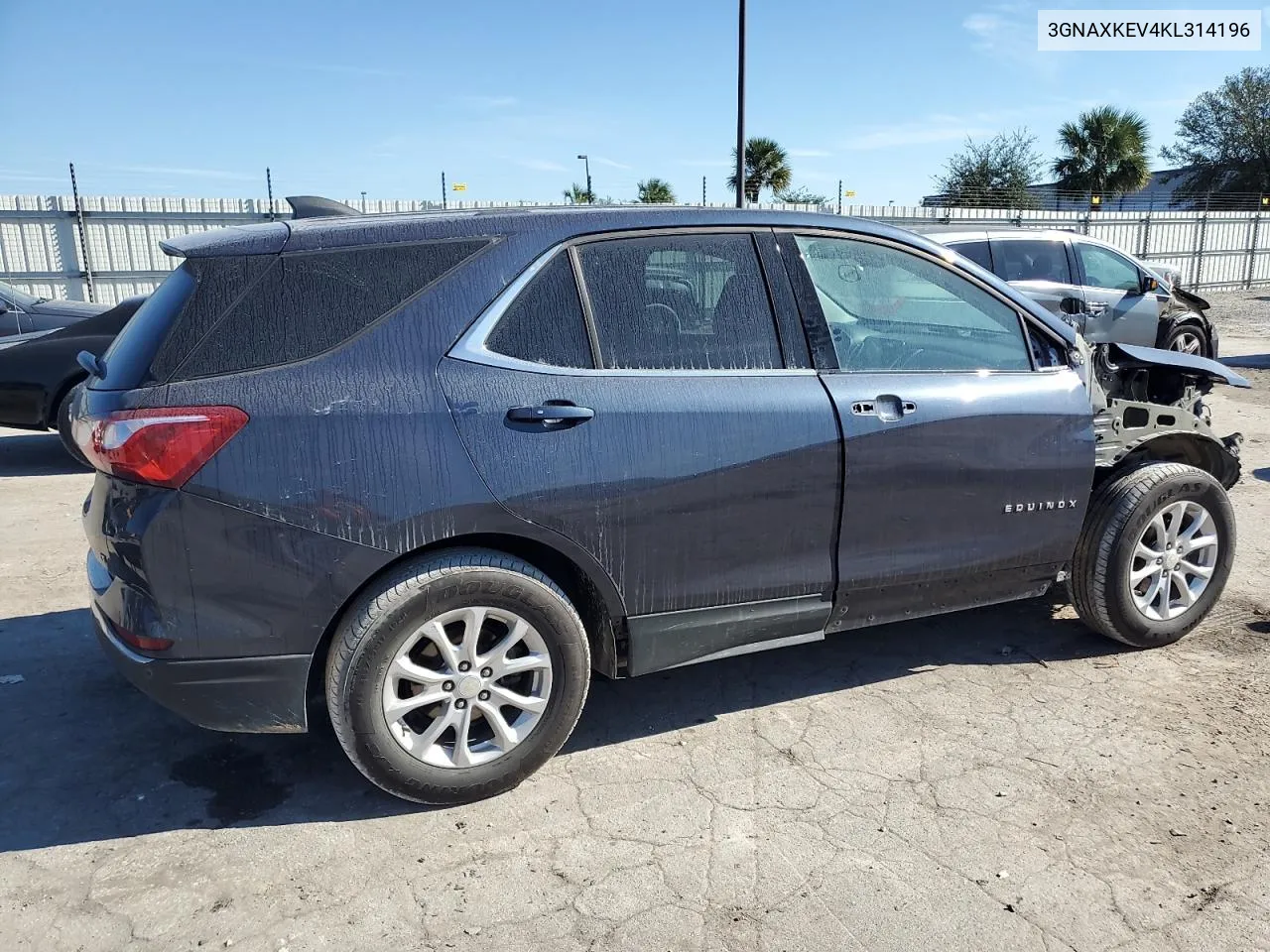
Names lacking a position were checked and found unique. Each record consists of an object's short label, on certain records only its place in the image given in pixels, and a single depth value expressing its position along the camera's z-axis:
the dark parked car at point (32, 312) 8.60
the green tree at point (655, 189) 35.74
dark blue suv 2.72
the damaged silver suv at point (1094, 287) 9.35
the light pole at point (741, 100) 16.81
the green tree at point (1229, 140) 51.06
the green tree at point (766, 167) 33.78
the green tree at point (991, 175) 40.28
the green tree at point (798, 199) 25.13
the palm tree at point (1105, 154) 37.34
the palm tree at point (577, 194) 35.50
